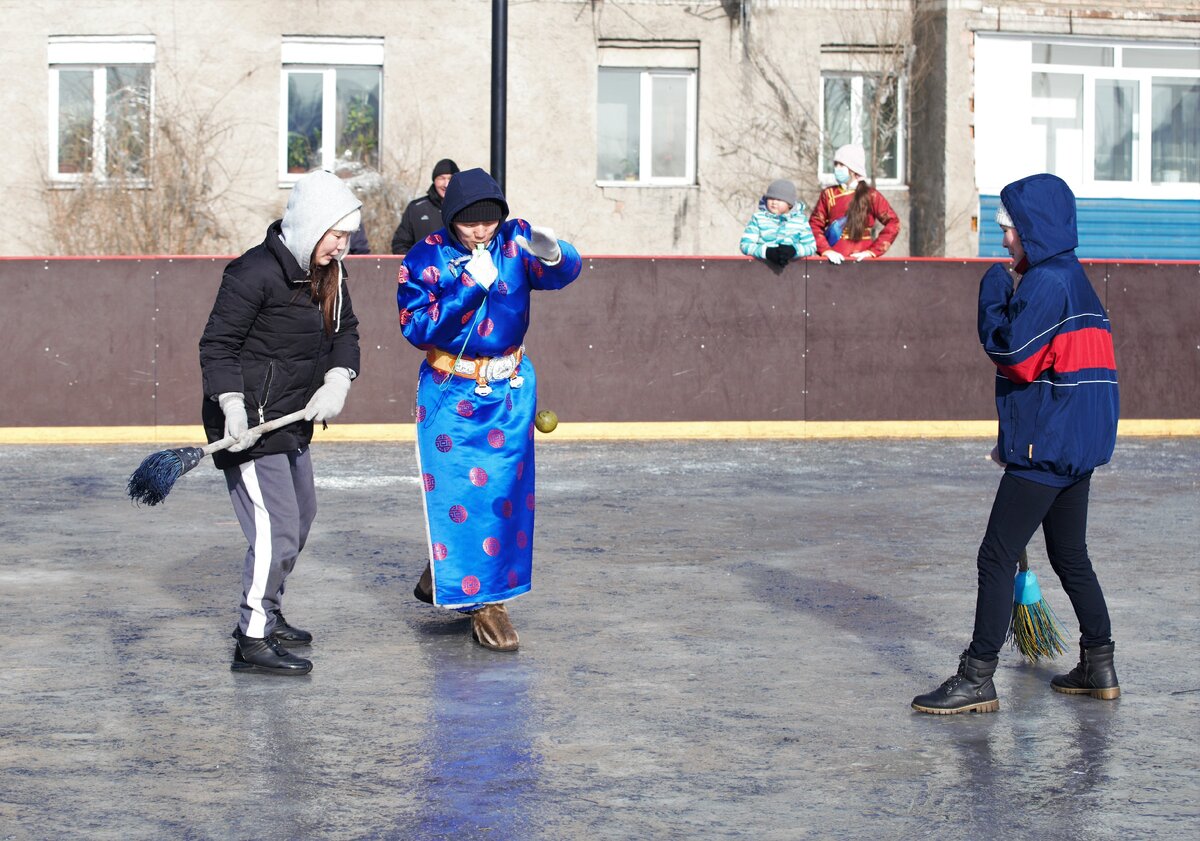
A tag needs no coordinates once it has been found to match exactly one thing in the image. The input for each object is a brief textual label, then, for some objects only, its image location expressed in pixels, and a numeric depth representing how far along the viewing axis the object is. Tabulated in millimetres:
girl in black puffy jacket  6688
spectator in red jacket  15656
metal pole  15422
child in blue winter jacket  15219
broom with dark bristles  6613
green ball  7204
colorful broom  6840
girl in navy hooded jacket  6016
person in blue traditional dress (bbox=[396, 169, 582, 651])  7023
